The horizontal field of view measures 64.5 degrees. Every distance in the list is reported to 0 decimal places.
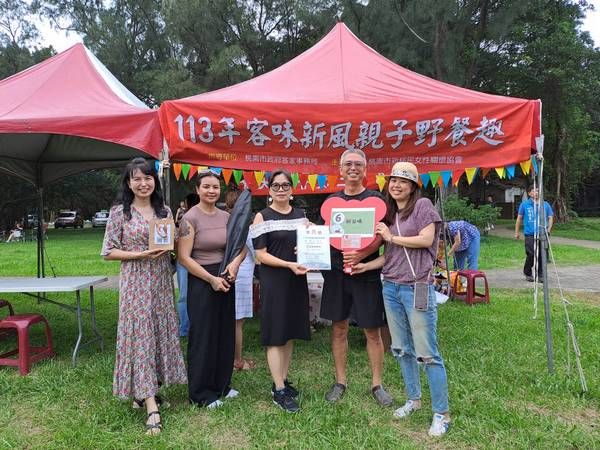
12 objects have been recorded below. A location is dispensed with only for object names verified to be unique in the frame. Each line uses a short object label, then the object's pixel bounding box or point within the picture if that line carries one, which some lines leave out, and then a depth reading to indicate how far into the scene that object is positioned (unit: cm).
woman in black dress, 332
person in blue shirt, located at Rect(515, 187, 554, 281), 862
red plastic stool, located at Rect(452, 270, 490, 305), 681
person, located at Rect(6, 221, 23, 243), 2228
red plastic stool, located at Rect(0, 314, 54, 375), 424
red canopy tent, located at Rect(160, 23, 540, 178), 379
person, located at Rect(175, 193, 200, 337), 498
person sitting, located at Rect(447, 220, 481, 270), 722
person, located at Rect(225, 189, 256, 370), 430
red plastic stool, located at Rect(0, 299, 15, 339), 530
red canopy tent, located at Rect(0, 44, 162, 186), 371
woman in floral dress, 316
